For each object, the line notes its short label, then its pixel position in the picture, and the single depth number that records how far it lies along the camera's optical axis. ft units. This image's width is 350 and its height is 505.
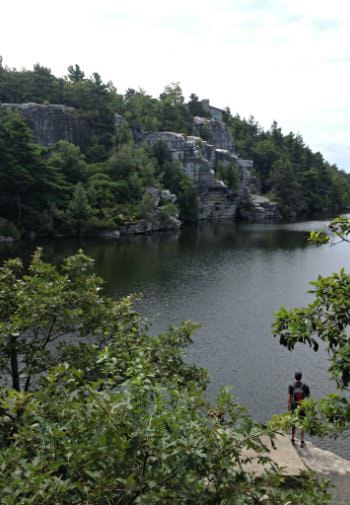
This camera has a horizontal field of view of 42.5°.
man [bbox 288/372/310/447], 49.57
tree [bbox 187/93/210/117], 376.48
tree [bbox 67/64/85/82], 337.72
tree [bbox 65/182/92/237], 208.74
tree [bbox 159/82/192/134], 330.54
